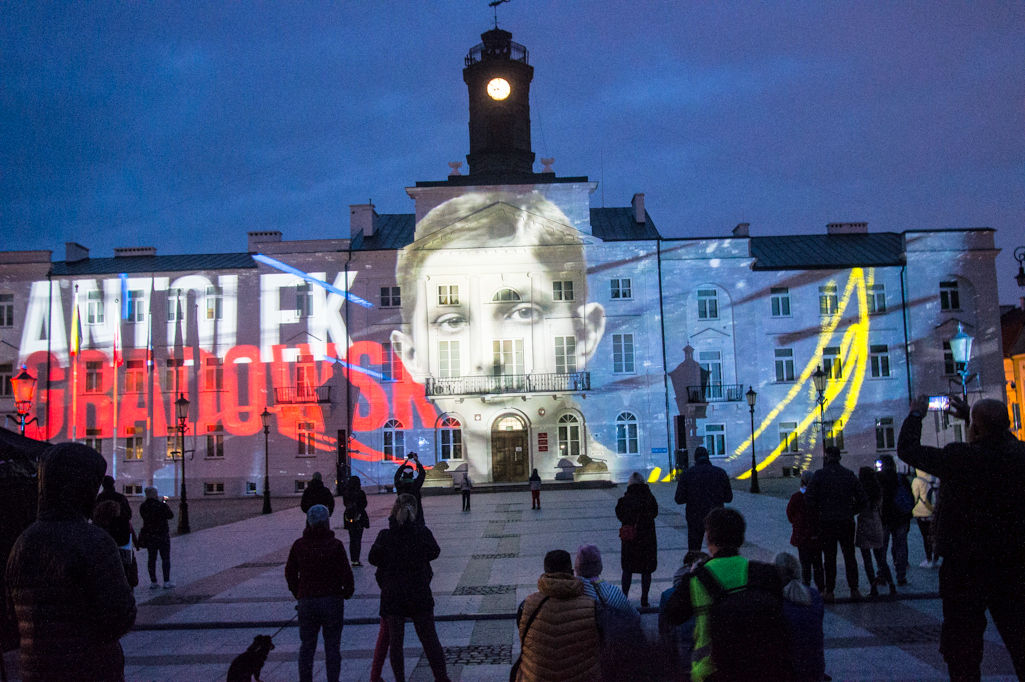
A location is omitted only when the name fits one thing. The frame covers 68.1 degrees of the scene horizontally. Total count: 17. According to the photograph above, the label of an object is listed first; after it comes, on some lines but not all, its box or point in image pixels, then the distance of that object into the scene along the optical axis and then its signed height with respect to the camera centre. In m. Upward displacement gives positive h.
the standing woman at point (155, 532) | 12.68 -1.85
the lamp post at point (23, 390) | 15.84 +0.75
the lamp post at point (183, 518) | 21.09 -2.71
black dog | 6.60 -2.13
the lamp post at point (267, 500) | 26.81 -2.87
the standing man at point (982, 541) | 4.55 -0.88
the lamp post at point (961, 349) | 12.22 +0.77
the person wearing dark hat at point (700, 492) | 10.04 -1.16
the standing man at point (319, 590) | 6.82 -1.57
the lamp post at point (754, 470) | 27.64 -2.42
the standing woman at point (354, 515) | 13.56 -1.78
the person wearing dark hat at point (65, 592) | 3.79 -0.85
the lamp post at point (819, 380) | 26.27 +0.74
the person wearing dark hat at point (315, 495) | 12.62 -1.31
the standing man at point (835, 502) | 9.63 -1.29
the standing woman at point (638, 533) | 9.66 -1.61
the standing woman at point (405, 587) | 6.80 -1.55
